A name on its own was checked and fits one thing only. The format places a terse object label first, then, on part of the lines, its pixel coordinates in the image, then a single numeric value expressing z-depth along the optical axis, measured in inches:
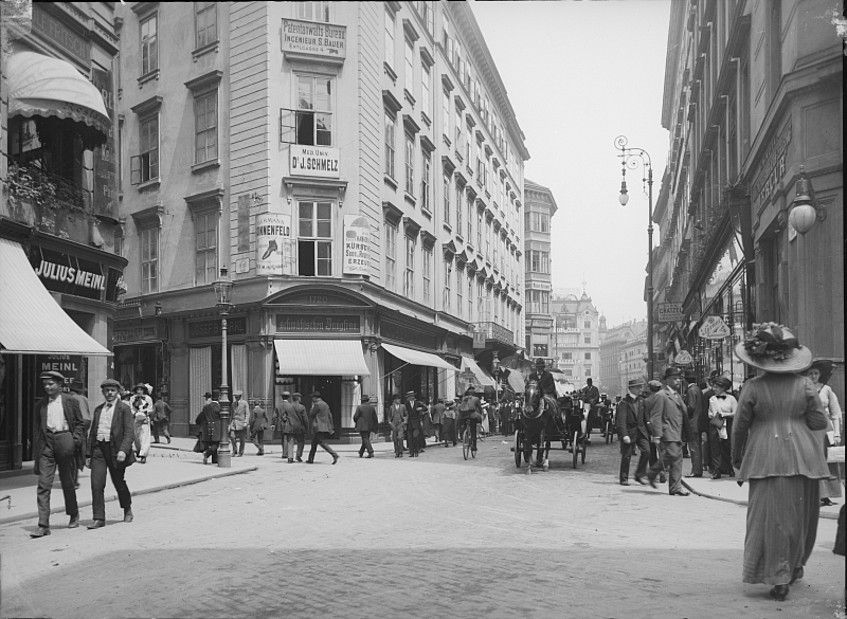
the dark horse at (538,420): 621.9
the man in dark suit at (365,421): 871.7
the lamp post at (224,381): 731.4
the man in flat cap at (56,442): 398.6
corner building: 1064.8
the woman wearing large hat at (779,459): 244.7
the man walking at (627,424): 564.7
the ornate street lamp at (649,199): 1167.0
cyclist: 841.5
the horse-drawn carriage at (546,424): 624.4
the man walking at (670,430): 515.5
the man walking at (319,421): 764.6
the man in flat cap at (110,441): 411.2
